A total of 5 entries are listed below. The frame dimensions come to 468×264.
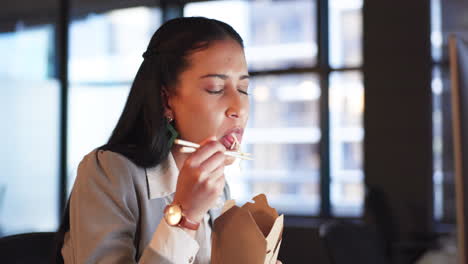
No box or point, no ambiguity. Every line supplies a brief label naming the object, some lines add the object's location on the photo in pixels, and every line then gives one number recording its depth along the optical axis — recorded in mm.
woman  950
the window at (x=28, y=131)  4141
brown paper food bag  904
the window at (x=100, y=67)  4836
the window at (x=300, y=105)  4707
